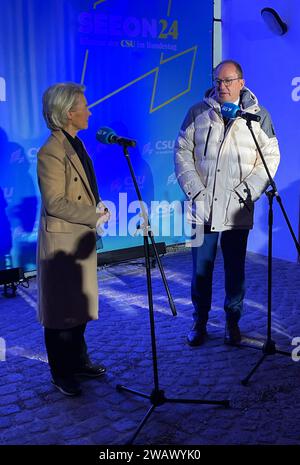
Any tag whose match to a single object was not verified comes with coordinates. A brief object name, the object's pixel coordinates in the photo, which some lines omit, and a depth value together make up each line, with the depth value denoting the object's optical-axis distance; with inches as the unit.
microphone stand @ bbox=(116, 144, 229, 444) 101.9
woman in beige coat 107.8
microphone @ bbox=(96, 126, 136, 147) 104.0
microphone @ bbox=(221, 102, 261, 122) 117.0
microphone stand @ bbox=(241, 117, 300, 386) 120.4
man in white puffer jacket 135.9
